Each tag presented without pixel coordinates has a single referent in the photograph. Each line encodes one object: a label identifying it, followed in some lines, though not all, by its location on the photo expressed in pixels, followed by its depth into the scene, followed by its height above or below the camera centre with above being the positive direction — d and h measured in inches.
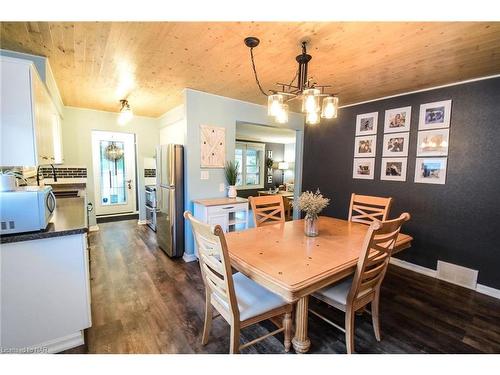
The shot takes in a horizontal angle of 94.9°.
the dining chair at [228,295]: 51.3 -33.3
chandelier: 62.5 +19.8
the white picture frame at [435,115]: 107.3 +27.0
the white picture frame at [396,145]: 121.0 +14.1
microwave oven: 54.8 -11.4
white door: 206.8 -6.0
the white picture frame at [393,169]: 122.2 +0.9
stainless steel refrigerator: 124.2 -16.9
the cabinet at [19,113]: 60.6 +13.9
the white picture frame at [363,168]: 135.6 +1.2
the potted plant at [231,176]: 138.5 -5.0
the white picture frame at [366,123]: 132.9 +27.7
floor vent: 101.4 -47.0
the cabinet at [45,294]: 57.1 -34.2
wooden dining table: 48.2 -22.5
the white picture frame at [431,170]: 109.3 +0.6
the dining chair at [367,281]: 54.4 -29.6
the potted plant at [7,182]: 59.0 -4.7
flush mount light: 138.7 +32.5
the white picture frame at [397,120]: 119.5 +27.2
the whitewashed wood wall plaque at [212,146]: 129.0 +12.1
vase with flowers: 75.4 -12.9
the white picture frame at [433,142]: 108.2 +14.2
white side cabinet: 118.2 -23.8
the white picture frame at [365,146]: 133.7 +14.3
